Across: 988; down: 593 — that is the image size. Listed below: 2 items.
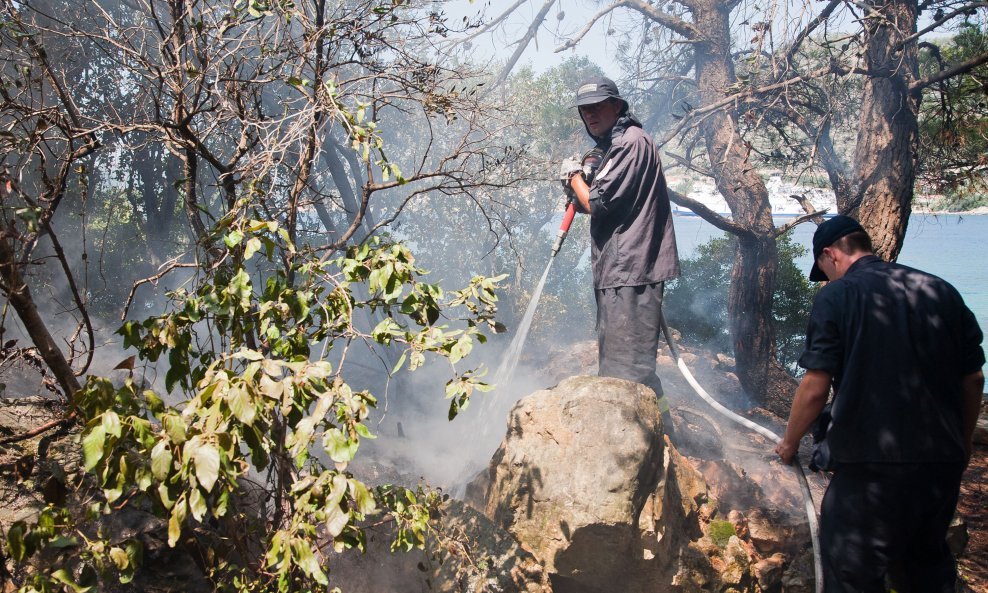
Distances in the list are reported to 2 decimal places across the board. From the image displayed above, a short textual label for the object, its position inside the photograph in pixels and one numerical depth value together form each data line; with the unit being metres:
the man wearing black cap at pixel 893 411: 2.55
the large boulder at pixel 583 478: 3.29
